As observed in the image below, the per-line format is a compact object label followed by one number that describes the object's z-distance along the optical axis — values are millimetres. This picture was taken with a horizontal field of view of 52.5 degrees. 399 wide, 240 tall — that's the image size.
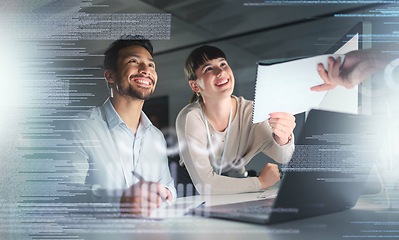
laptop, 1059
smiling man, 1132
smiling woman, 1135
